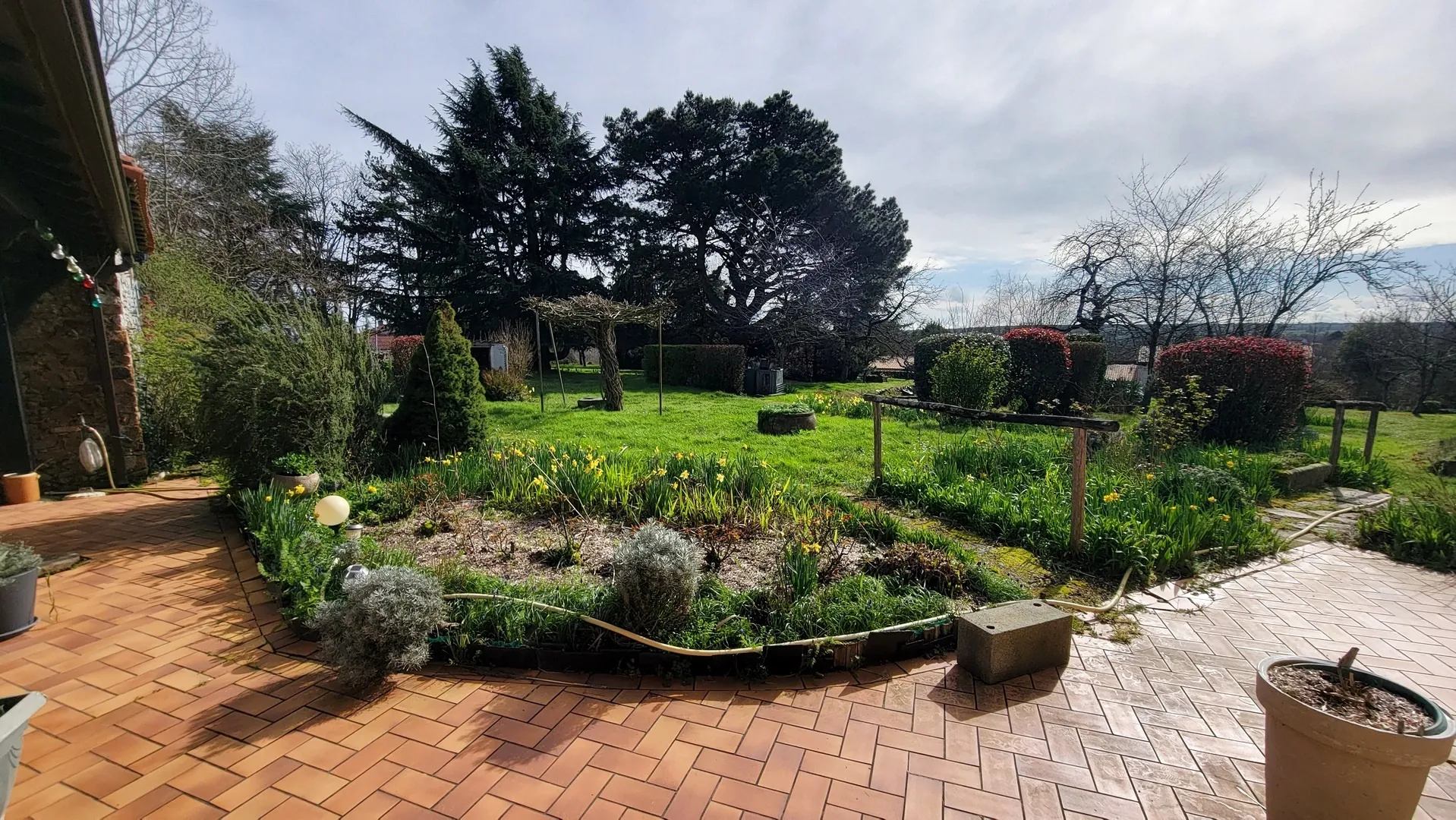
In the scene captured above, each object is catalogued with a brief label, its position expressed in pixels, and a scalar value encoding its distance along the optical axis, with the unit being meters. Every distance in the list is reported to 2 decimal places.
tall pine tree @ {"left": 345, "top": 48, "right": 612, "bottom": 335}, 21.61
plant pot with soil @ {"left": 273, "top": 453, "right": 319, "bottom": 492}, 4.99
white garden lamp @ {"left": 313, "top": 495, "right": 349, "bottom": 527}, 3.20
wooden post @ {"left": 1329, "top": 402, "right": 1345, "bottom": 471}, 6.10
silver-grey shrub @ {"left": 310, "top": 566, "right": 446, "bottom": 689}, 2.49
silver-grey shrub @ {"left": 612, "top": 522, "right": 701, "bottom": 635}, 2.80
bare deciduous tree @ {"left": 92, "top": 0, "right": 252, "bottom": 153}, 11.51
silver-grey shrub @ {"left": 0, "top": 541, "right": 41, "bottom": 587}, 3.09
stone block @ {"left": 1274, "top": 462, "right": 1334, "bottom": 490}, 6.10
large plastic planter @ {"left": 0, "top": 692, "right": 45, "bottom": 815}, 1.49
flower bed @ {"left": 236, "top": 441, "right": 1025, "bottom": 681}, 2.92
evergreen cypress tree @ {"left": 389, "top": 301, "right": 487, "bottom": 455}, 6.41
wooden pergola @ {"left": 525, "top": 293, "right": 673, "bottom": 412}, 11.34
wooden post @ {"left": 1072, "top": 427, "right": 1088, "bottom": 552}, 3.90
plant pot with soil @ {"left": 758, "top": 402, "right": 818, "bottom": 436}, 9.29
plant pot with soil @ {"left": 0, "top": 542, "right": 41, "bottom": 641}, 3.09
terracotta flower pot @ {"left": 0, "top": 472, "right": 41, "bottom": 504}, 5.71
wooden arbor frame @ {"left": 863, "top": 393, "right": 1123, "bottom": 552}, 3.82
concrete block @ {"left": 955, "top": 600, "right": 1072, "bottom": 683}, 2.67
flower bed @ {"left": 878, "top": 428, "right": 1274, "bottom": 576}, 4.01
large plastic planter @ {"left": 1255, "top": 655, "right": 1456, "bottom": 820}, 1.55
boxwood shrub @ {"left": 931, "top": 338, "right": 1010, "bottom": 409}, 9.77
